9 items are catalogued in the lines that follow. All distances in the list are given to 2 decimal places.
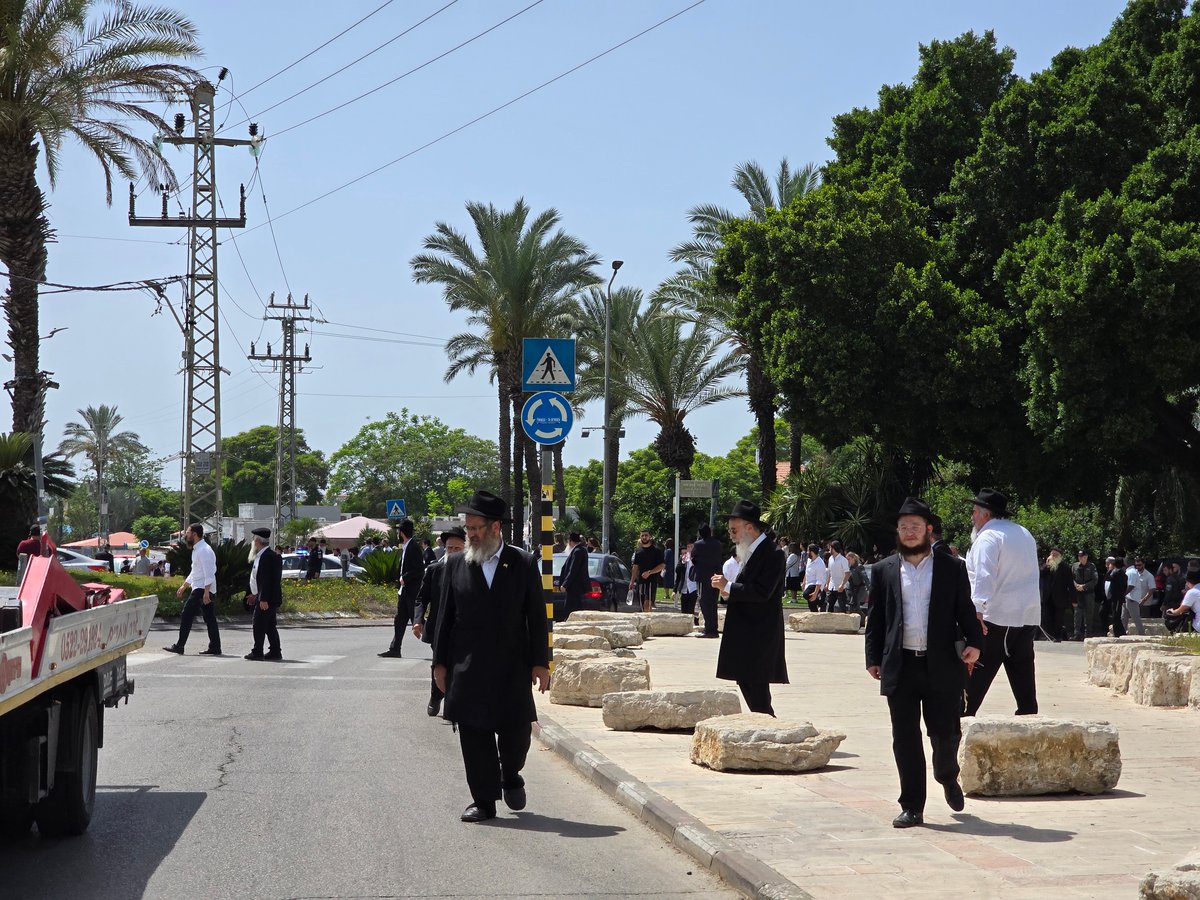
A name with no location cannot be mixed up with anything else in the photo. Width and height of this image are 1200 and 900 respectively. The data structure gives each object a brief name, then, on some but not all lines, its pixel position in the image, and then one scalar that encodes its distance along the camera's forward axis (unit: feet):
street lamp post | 128.88
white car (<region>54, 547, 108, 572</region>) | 120.98
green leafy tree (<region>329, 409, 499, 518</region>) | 330.13
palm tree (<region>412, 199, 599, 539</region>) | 131.95
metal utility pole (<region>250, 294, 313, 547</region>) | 177.78
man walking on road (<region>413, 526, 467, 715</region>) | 37.91
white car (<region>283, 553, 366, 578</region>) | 133.59
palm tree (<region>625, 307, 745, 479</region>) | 141.18
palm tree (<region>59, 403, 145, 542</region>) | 403.75
